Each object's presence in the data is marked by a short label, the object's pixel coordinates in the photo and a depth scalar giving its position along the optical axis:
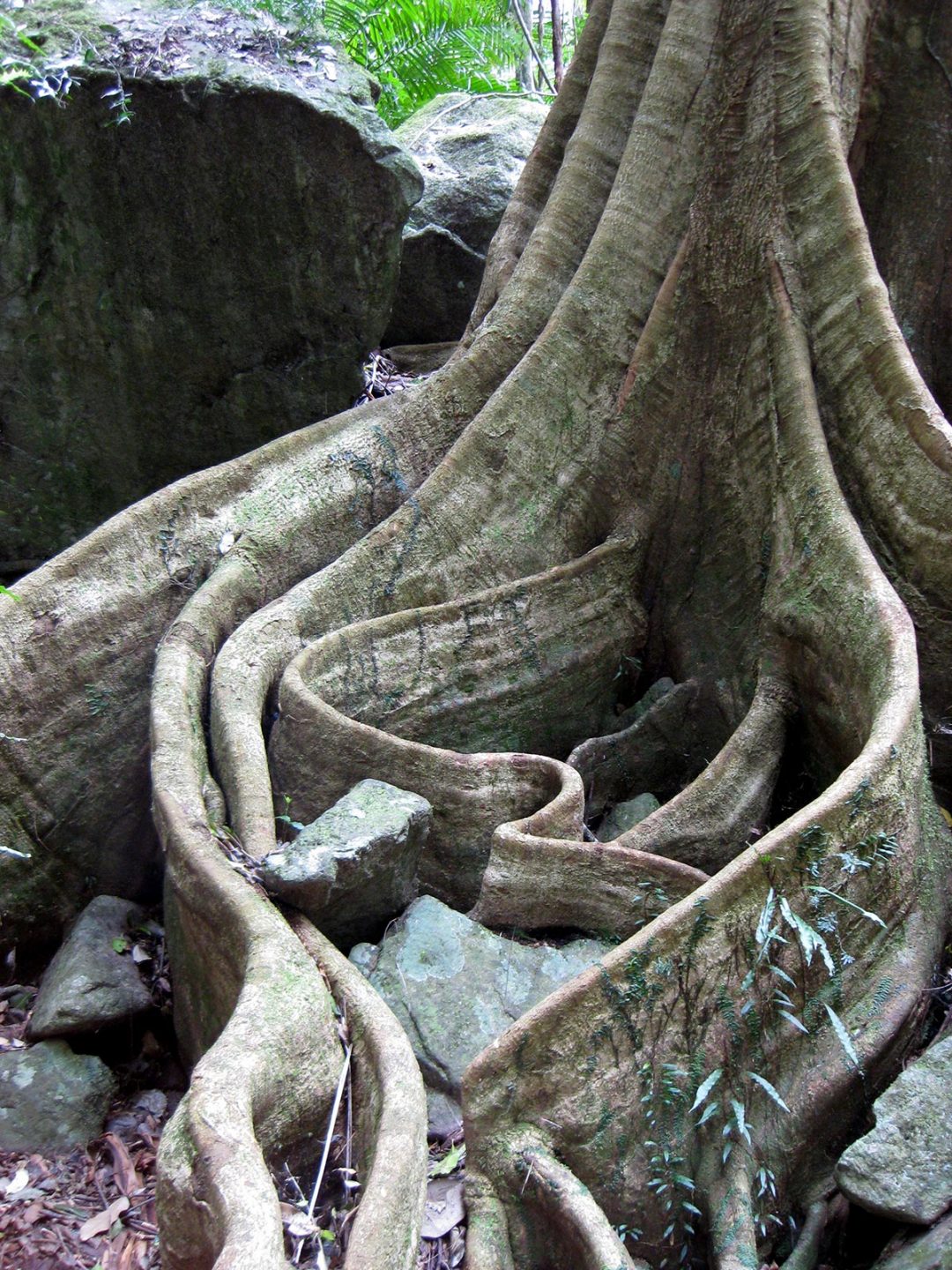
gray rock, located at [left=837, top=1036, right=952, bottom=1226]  2.66
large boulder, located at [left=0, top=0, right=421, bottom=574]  5.09
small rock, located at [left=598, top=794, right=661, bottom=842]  4.30
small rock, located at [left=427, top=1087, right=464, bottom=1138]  3.04
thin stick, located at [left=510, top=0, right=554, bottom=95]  10.99
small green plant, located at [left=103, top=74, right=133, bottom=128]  4.89
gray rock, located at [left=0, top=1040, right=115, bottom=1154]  3.46
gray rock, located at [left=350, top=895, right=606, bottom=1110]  3.20
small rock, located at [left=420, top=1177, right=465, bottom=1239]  2.70
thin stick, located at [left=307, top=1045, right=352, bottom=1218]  2.70
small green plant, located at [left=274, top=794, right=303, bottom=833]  3.80
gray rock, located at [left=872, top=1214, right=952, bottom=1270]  2.49
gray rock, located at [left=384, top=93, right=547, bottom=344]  7.53
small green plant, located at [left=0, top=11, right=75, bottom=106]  4.76
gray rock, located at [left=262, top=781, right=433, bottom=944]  3.36
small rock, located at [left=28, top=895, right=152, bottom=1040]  3.72
